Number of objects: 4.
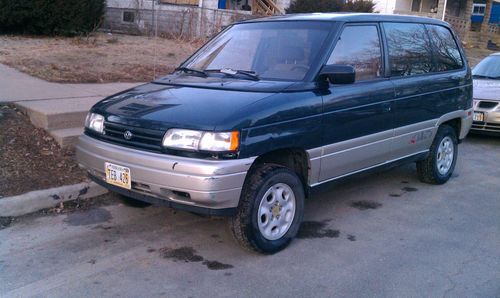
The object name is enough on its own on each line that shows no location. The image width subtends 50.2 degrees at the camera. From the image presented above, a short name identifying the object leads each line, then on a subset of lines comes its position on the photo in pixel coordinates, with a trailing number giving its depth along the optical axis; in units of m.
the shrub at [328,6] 20.19
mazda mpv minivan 3.98
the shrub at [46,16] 13.08
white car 9.09
